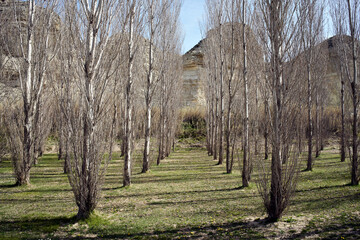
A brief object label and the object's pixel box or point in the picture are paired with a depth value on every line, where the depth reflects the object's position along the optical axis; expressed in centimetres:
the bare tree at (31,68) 831
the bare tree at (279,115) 473
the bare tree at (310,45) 1098
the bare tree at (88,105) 486
